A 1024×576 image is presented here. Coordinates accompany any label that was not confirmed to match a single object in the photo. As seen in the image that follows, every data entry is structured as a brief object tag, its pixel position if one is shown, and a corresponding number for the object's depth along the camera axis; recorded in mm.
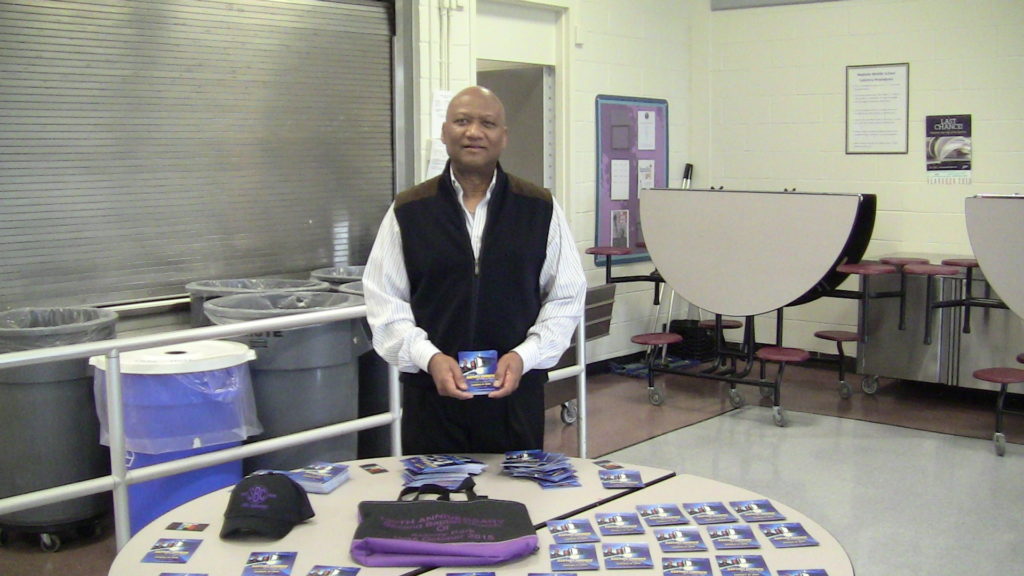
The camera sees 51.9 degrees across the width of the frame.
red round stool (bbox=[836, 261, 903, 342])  5566
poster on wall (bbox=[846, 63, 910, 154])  6383
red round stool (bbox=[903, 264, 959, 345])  5535
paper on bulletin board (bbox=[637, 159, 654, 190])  6875
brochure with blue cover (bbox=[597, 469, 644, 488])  2172
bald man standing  2369
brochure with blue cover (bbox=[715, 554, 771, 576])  1740
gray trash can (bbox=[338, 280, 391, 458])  4199
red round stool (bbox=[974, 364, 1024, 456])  4949
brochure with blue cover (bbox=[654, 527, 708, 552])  1840
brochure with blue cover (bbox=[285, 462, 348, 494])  2145
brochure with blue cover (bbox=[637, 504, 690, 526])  1966
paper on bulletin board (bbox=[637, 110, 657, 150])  6844
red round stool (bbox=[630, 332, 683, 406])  5930
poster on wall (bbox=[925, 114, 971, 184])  6148
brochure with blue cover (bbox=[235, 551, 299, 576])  1758
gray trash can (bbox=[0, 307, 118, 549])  3592
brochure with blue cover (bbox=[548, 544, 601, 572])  1772
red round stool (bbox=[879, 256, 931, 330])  5758
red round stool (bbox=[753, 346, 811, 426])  5492
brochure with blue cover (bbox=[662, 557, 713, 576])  1742
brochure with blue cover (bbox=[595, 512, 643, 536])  1922
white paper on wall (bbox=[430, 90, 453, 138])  5238
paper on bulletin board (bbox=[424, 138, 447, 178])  5246
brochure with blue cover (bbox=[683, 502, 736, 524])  1972
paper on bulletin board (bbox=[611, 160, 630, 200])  6664
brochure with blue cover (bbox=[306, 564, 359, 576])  1752
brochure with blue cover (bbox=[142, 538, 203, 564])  1818
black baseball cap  1890
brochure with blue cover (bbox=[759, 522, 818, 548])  1854
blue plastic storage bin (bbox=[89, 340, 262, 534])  3404
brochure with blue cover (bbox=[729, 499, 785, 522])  1975
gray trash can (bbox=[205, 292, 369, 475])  3775
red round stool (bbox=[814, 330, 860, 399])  6008
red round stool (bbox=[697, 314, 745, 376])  6082
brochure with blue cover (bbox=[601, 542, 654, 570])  1776
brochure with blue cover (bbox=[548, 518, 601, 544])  1886
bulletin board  6574
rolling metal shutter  3988
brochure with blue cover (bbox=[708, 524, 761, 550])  1850
